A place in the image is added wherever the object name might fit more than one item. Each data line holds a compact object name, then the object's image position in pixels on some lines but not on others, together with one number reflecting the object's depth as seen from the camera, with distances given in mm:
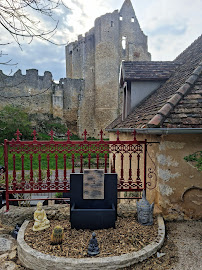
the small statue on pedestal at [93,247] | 2926
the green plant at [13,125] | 19484
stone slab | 3834
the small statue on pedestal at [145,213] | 3723
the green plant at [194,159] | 3254
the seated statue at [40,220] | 3602
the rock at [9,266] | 2993
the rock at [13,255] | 3218
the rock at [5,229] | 3922
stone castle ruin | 27156
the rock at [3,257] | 3174
